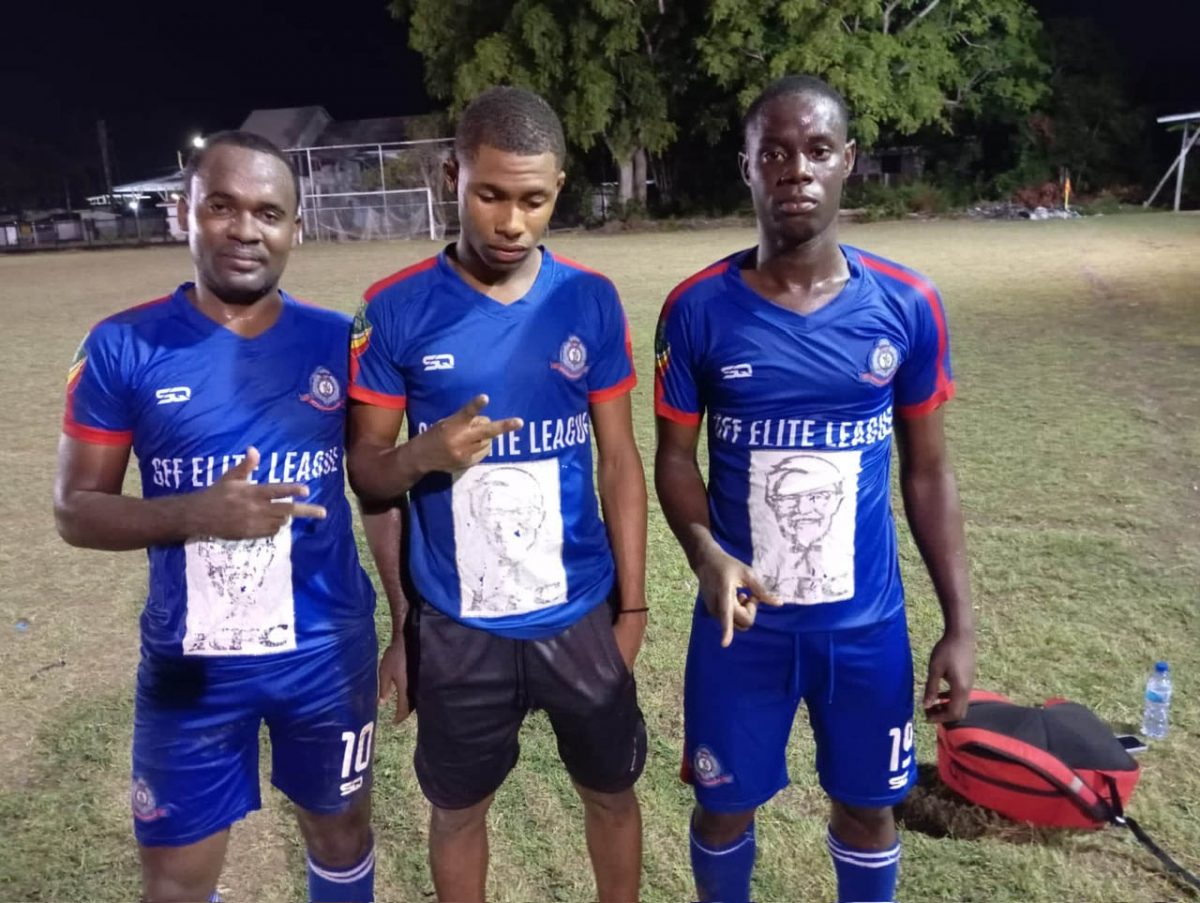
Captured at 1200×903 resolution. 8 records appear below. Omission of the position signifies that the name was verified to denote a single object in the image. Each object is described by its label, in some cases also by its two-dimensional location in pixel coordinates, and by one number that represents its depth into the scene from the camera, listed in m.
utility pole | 60.21
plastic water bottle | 3.50
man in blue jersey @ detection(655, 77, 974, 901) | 2.31
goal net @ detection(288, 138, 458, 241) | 31.12
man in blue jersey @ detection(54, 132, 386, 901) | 2.20
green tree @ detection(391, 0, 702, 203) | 30.75
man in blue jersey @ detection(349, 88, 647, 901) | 2.23
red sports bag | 2.98
